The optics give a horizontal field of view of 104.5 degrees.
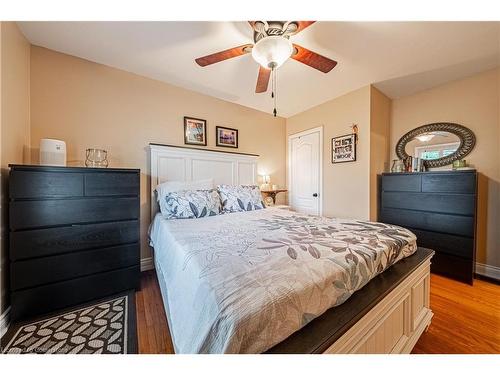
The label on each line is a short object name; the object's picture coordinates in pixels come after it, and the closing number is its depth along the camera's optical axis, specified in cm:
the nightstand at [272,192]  350
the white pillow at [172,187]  220
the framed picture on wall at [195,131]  276
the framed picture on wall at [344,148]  288
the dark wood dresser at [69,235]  146
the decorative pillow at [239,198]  246
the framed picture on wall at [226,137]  304
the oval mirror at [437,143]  245
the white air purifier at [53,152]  171
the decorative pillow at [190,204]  207
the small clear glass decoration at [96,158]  197
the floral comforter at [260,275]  63
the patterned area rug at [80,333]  126
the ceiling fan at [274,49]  142
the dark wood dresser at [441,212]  216
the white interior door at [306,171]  342
